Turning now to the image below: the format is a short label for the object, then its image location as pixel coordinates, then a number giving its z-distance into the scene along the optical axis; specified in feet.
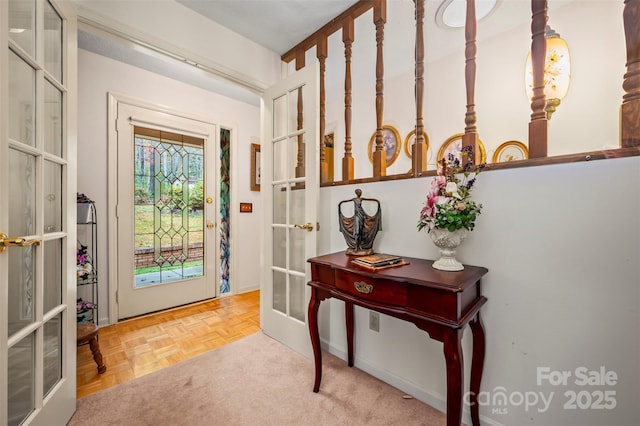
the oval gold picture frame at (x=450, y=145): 8.21
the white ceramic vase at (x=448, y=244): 3.74
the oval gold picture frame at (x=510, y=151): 7.36
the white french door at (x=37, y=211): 3.14
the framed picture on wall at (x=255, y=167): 11.43
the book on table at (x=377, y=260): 4.03
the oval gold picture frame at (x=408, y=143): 9.30
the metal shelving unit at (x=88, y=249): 7.06
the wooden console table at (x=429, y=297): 3.07
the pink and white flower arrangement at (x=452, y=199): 3.64
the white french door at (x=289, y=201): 6.07
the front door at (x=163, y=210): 8.32
